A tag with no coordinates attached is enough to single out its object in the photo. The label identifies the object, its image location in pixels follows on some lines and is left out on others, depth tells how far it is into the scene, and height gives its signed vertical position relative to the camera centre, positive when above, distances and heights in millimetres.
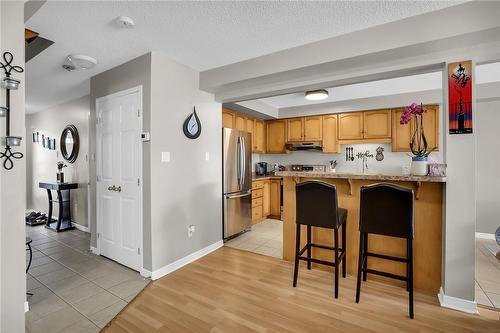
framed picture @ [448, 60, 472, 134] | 1980 +565
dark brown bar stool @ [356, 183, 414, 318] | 1989 -462
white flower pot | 2217 -47
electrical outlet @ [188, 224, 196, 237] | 3079 -871
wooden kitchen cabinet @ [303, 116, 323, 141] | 5125 +771
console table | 4406 -795
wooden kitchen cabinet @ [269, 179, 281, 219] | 5246 -780
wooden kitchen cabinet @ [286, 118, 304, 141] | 5348 +782
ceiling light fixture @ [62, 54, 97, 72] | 2487 +1116
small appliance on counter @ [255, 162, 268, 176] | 5727 -137
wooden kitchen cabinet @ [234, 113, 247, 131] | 4672 +845
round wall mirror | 4531 +404
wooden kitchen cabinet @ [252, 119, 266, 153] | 5374 +628
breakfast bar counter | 2285 -694
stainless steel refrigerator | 3809 -296
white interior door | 2770 -167
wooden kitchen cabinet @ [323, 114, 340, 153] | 4984 +616
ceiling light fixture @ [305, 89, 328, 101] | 3828 +1140
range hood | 5111 +396
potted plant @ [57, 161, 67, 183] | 4691 -170
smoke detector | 1969 +1210
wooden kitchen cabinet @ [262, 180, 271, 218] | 5164 -795
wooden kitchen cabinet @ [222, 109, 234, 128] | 4310 +841
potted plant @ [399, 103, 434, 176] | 2221 +58
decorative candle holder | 1442 +340
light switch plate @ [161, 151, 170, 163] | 2730 +88
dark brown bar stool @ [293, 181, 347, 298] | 2258 -465
